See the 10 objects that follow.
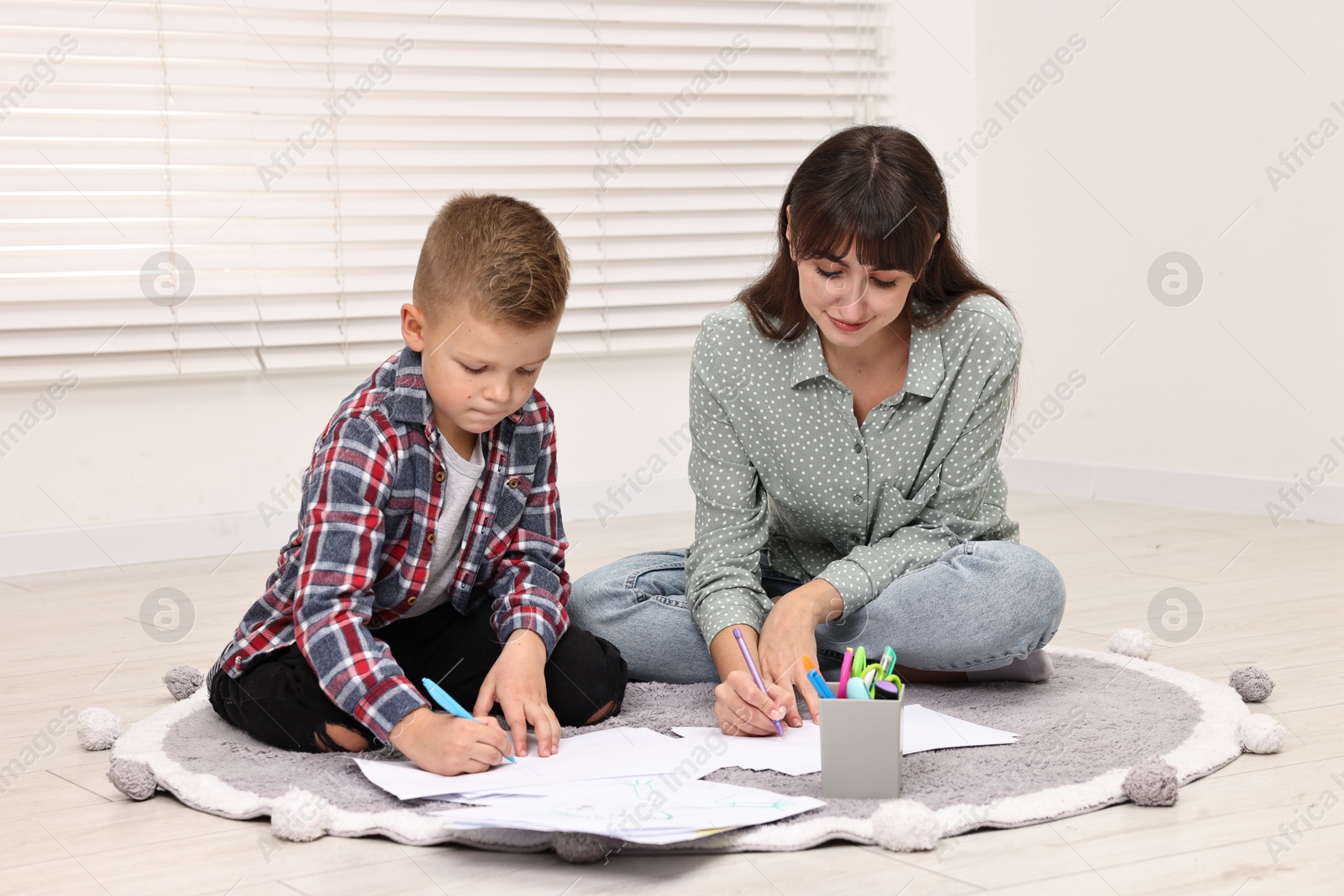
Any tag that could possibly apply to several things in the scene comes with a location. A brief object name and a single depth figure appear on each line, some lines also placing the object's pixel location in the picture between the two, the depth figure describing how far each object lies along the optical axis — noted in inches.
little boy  142.2
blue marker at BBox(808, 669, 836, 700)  140.0
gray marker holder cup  137.9
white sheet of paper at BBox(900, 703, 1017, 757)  144.5
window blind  200.3
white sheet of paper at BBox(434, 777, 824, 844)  133.1
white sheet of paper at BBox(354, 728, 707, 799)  139.1
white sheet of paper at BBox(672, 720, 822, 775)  141.8
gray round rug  136.8
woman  148.4
